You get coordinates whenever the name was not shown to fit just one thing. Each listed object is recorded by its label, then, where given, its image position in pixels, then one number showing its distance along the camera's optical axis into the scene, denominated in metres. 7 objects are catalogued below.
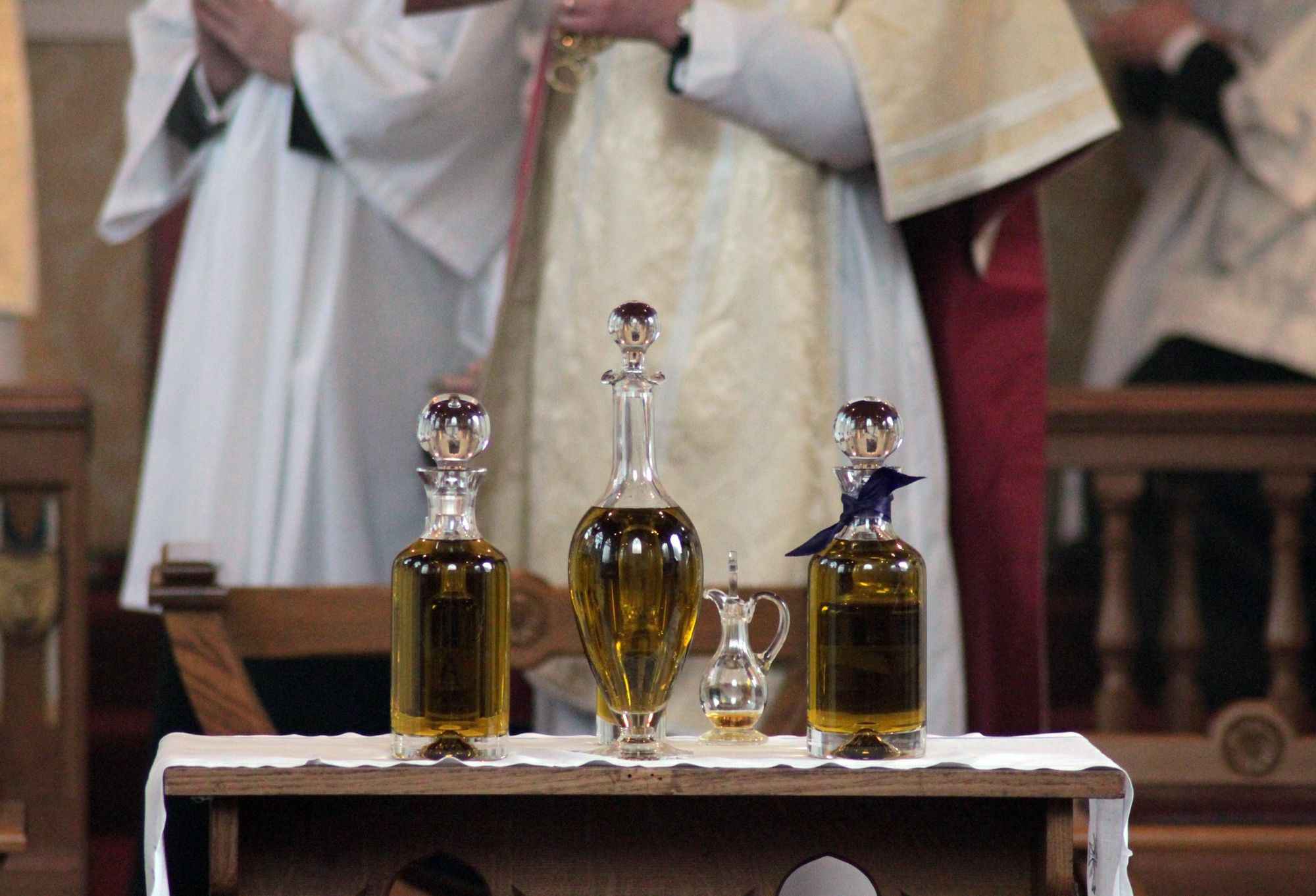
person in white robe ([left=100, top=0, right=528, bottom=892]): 7.58
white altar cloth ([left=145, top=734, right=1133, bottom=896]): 5.57
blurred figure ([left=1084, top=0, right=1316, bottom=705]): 9.92
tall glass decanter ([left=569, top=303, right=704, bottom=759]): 5.61
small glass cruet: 5.71
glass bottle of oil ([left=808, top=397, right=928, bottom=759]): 5.61
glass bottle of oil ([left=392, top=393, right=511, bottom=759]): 5.59
